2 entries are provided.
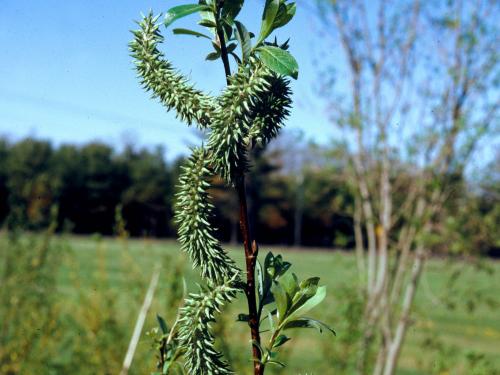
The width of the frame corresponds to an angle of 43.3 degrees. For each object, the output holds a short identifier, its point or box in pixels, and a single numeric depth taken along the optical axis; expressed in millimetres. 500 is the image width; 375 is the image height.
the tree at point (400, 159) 4750
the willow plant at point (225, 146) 775
